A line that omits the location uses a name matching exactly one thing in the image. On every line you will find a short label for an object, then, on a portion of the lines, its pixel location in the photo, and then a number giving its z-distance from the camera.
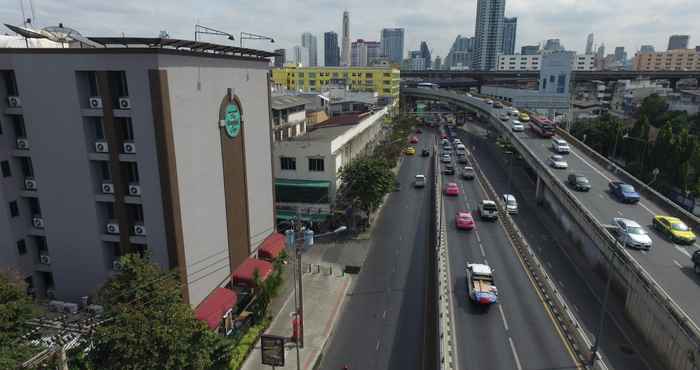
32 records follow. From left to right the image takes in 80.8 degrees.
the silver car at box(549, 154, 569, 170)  54.97
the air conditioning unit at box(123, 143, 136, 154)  22.66
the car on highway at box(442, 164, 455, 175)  68.56
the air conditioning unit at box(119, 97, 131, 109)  22.14
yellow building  133.50
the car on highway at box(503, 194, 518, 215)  50.75
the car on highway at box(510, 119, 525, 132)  79.56
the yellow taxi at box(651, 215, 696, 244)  32.88
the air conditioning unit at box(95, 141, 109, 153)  23.16
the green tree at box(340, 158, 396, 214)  44.12
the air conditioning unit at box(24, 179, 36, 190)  25.08
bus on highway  74.75
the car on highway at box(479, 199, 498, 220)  45.38
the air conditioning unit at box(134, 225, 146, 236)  23.88
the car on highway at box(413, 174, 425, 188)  64.25
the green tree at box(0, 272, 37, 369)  16.39
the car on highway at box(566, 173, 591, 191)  45.83
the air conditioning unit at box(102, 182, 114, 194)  23.81
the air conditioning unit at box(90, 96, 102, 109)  22.47
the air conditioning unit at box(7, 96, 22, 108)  23.76
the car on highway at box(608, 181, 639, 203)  42.53
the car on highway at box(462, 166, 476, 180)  66.06
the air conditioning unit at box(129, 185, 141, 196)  23.30
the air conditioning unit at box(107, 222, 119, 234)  24.25
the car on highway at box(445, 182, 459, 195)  56.12
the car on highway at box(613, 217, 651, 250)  31.56
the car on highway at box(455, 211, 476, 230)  42.31
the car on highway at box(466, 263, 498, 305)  26.19
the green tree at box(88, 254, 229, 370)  16.78
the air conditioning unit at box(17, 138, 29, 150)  24.41
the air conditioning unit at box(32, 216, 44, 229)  25.50
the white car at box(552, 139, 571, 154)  63.62
